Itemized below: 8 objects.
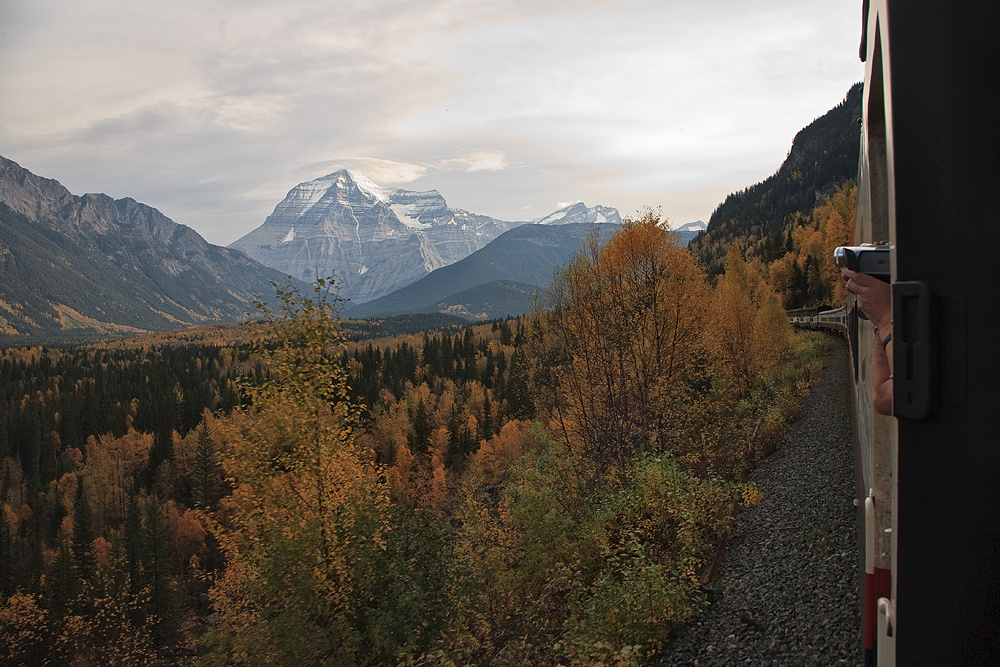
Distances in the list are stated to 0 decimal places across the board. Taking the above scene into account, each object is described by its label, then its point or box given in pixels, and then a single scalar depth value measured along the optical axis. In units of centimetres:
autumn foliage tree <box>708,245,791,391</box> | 2504
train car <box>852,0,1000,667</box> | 178
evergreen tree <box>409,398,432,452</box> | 6762
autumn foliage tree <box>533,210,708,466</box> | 1816
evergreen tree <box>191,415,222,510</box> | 7088
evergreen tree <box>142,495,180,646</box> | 5269
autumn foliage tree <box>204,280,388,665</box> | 986
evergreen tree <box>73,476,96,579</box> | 5862
